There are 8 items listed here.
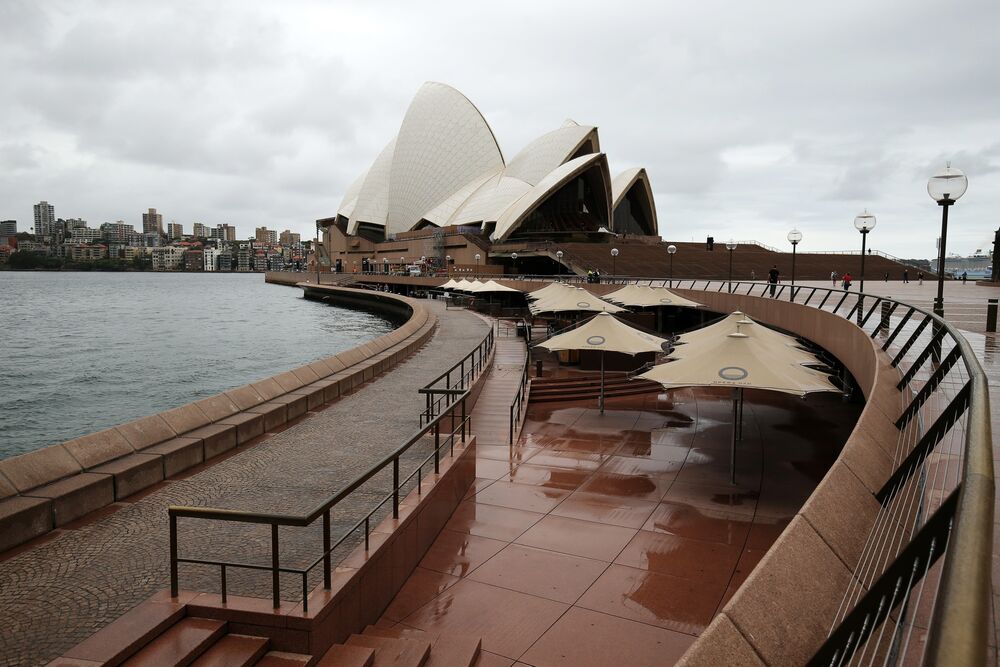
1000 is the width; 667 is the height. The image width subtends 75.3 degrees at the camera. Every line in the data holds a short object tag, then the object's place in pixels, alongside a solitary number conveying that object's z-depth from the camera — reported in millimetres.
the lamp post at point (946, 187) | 9016
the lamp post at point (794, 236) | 20594
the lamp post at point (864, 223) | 15320
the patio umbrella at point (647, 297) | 20938
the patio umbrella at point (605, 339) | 12914
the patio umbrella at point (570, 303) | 19062
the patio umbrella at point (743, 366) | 8623
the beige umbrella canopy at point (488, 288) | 31236
